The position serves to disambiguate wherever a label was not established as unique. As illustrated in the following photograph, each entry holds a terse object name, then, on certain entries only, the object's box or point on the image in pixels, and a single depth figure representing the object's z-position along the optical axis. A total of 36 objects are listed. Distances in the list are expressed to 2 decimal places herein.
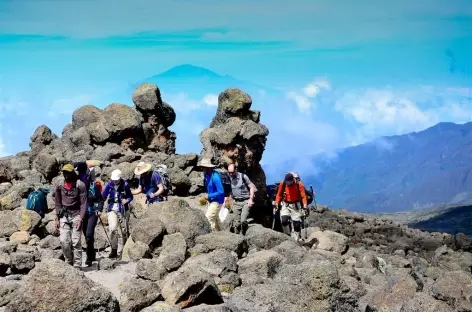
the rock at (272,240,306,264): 16.66
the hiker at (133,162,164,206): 21.17
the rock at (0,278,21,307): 12.57
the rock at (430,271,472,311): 14.02
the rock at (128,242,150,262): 18.45
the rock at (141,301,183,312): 10.69
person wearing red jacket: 23.00
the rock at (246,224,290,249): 19.53
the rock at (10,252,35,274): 16.42
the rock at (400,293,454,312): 12.37
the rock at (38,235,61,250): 20.27
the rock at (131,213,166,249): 18.62
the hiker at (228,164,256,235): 22.30
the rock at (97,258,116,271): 17.50
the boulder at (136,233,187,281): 14.70
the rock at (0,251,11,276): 16.23
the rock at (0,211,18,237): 21.73
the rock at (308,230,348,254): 23.86
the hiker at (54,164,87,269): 16.50
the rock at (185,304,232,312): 11.19
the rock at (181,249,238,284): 14.72
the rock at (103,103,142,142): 36.00
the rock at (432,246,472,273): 31.34
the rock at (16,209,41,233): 21.62
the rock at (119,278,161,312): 12.05
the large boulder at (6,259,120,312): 10.16
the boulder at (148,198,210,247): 19.09
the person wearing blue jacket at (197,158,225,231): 20.02
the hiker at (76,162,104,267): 17.53
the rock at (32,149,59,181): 33.34
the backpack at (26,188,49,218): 23.91
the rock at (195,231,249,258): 17.80
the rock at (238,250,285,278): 14.95
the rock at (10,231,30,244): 21.00
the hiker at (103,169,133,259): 18.92
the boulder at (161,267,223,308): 12.11
